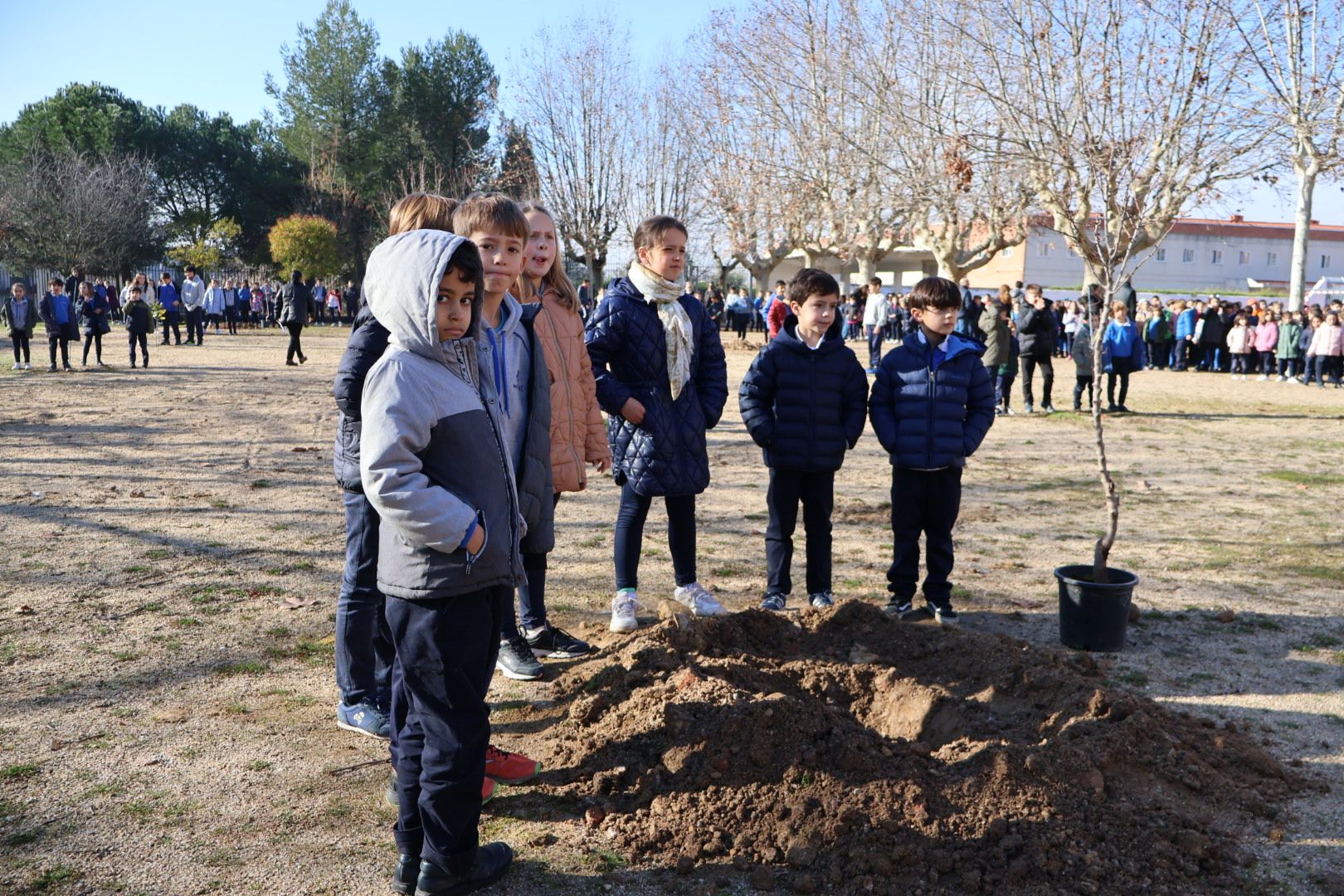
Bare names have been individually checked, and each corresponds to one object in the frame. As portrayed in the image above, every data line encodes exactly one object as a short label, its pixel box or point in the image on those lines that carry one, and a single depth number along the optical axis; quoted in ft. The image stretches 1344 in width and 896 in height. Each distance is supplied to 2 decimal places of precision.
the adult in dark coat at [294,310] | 69.87
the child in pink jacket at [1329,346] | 70.85
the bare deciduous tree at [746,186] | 108.47
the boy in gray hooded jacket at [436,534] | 8.92
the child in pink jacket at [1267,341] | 80.43
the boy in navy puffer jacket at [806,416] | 18.11
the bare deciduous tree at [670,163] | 127.85
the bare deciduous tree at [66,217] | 145.79
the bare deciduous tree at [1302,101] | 50.29
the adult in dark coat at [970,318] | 59.57
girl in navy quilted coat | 16.90
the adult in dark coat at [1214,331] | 85.40
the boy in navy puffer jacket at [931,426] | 18.06
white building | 229.86
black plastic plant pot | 16.70
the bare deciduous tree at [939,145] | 68.69
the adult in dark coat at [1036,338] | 48.98
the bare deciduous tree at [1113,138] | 22.98
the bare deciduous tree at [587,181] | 128.36
